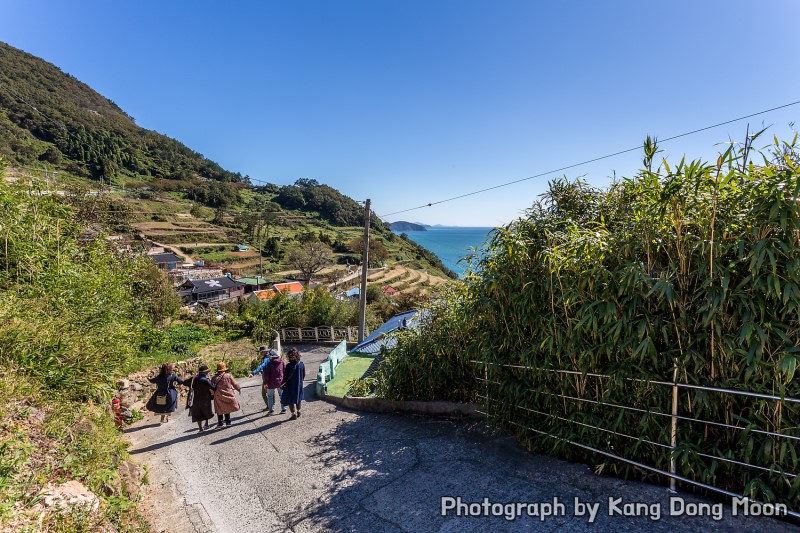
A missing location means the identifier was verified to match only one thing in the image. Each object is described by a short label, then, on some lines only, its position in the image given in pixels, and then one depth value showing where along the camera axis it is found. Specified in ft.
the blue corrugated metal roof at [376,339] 40.18
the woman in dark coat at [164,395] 19.16
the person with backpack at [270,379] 19.36
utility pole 44.24
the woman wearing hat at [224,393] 17.99
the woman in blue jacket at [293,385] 18.49
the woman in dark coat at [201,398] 17.54
